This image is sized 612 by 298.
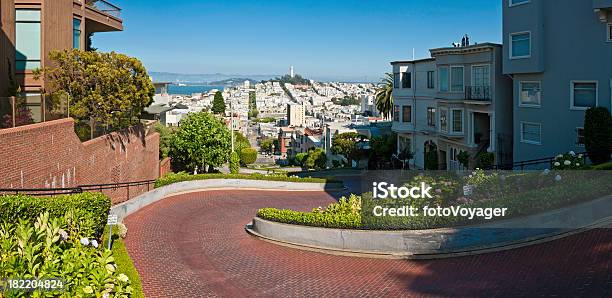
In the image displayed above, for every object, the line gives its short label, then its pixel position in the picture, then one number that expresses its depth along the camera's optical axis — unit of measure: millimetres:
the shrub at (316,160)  75075
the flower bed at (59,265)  7840
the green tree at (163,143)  40562
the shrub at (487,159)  32750
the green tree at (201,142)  38156
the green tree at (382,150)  49250
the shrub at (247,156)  86812
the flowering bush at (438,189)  16172
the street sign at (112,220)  13555
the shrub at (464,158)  34906
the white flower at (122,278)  8175
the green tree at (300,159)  86962
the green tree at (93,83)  24844
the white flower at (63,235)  11756
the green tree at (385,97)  59938
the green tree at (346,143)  65412
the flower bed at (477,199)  15172
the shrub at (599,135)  23438
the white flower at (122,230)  17250
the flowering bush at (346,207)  16938
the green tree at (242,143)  81419
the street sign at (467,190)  16438
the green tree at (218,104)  113950
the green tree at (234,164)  41562
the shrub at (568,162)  19703
